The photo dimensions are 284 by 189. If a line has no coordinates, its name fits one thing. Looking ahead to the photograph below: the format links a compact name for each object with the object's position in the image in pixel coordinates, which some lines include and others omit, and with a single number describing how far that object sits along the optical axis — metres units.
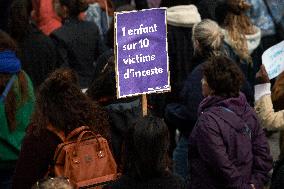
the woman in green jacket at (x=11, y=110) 10.59
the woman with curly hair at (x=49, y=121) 9.18
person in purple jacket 10.05
